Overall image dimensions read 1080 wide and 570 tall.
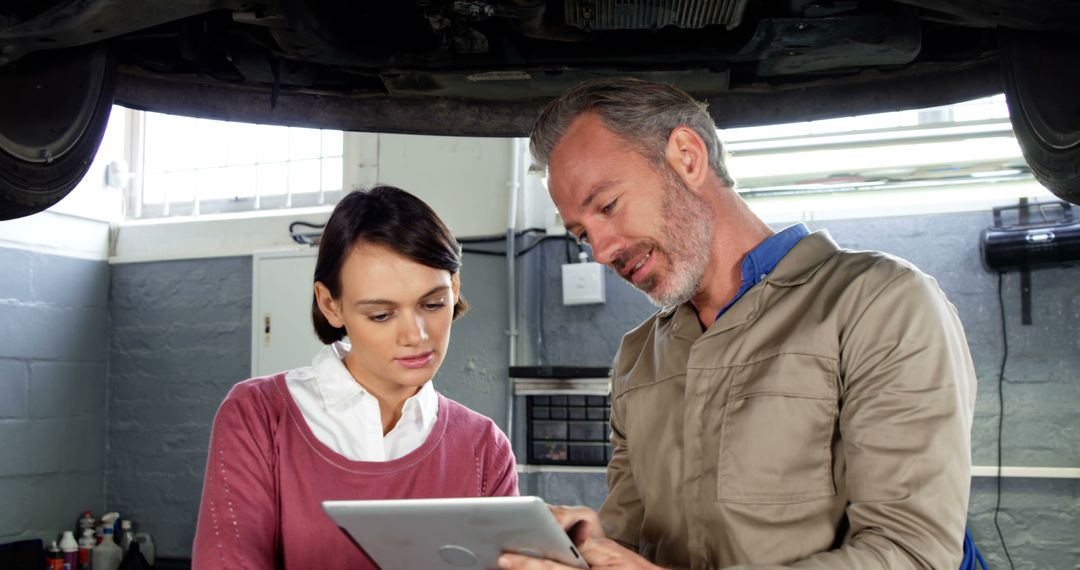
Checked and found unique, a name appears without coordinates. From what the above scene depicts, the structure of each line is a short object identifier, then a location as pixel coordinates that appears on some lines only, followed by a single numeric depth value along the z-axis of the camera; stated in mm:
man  1093
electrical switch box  3623
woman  1412
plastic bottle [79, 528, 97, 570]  4289
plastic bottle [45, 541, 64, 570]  4141
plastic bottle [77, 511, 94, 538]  4469
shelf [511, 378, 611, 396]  3412
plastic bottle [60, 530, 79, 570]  4230
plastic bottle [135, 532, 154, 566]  4488
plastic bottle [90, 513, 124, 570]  4293
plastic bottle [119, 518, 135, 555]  4453
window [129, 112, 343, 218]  4746
